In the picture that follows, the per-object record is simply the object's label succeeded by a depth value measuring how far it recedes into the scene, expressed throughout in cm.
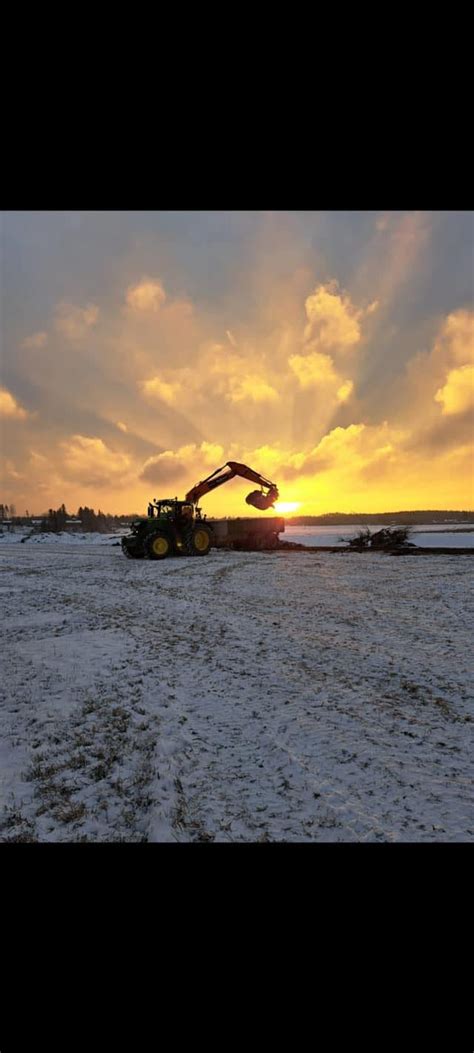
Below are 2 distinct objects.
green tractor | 1645
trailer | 2019
